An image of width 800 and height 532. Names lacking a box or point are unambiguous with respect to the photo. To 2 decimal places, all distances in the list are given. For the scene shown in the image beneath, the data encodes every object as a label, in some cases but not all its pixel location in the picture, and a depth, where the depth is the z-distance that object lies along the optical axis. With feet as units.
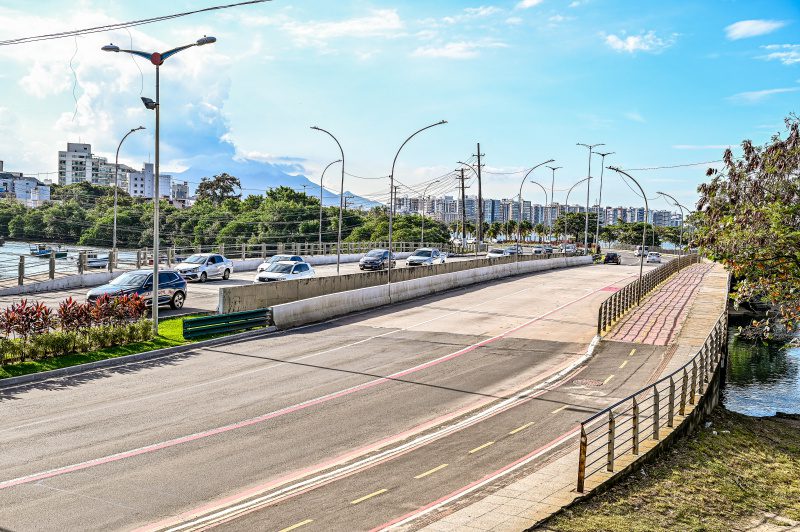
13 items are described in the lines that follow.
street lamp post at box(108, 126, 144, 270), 127.47
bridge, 34.37
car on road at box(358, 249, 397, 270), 176.96
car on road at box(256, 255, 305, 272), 149.97
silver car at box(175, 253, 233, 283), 134.31
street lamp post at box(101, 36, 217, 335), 74.38
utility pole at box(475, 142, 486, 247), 258.02
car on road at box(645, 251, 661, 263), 307.09
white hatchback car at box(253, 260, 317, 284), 125.39
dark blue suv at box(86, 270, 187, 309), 92.48
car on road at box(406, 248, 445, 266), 184.14
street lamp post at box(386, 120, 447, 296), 117.55
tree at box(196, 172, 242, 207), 507.71
